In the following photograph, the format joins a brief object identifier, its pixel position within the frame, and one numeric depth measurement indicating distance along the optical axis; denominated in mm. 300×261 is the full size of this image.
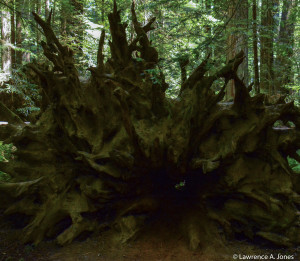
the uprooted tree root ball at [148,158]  4340
